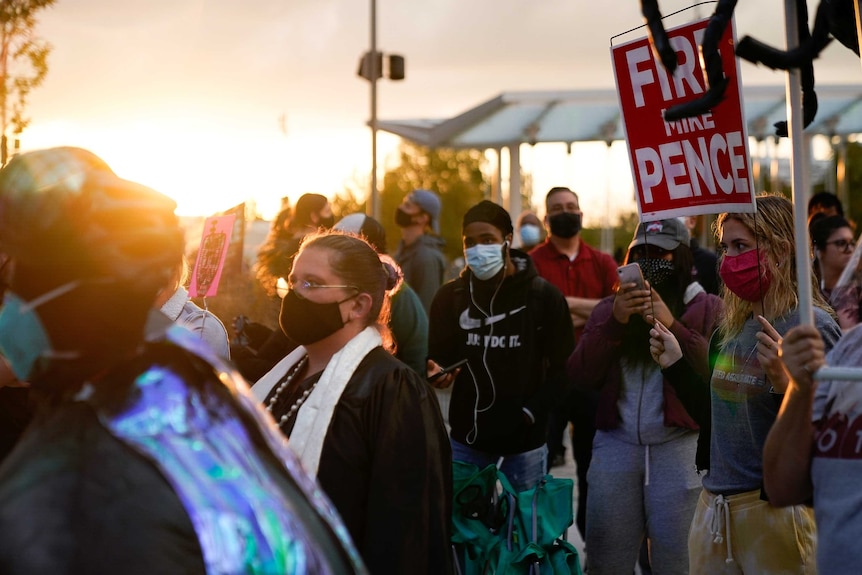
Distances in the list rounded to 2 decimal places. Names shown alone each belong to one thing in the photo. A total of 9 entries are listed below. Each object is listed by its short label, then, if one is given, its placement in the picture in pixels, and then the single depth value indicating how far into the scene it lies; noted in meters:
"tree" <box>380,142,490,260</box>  51.50
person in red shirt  7.71
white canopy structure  13.89
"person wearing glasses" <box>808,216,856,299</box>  7.17
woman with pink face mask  3.87
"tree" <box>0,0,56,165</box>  7.50
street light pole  20.55
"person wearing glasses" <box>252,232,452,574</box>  3.37
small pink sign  5.82
